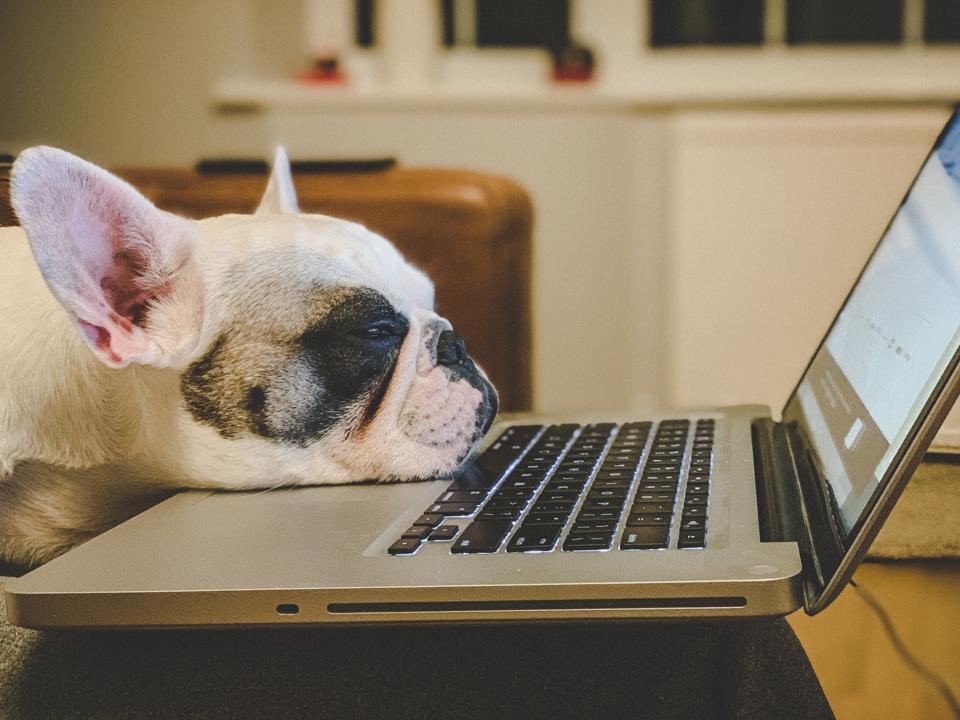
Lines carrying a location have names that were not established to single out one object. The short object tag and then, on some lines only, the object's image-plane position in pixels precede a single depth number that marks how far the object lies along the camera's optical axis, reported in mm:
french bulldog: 811
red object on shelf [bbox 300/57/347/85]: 2875
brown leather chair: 1391
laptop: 530
